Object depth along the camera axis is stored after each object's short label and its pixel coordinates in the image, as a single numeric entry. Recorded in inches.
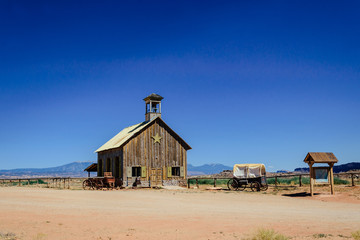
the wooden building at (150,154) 1397.6
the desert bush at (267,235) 389.9
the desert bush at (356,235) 390.6
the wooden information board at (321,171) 956.0
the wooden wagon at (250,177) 1185.4
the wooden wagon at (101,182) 1338.6
